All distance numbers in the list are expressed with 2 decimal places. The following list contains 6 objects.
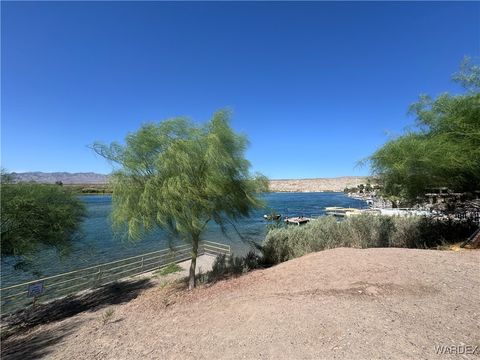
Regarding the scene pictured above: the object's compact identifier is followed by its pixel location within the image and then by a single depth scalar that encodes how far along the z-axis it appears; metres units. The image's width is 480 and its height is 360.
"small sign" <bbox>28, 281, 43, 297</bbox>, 9.87
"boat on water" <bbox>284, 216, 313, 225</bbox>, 36.74
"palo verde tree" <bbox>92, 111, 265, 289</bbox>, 8.45
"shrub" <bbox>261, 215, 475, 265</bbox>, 11.21
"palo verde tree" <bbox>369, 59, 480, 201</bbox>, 9.32
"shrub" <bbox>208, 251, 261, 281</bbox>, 10.19
